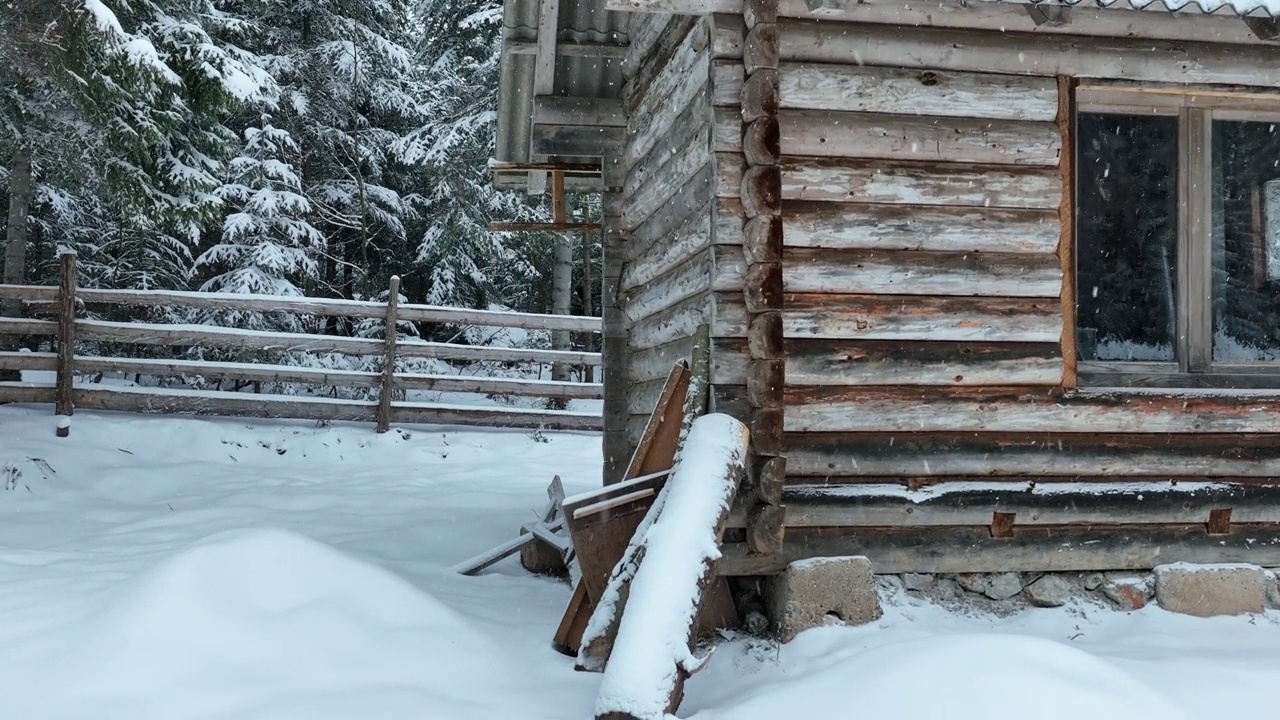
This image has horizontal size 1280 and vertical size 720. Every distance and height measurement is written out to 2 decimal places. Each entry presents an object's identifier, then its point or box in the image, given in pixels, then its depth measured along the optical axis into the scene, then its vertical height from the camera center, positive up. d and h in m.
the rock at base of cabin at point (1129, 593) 5.60 -1.01
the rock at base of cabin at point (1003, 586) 5.57 -0.98
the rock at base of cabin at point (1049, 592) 5.59 -1.01
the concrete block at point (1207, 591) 5.59 -0.98
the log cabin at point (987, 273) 5.16 +0.73
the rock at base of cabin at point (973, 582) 5.58 -0.96
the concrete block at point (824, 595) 5.10 -0.96
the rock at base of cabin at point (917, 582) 5.46 -0.94
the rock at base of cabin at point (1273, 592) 5.74 -1.01
